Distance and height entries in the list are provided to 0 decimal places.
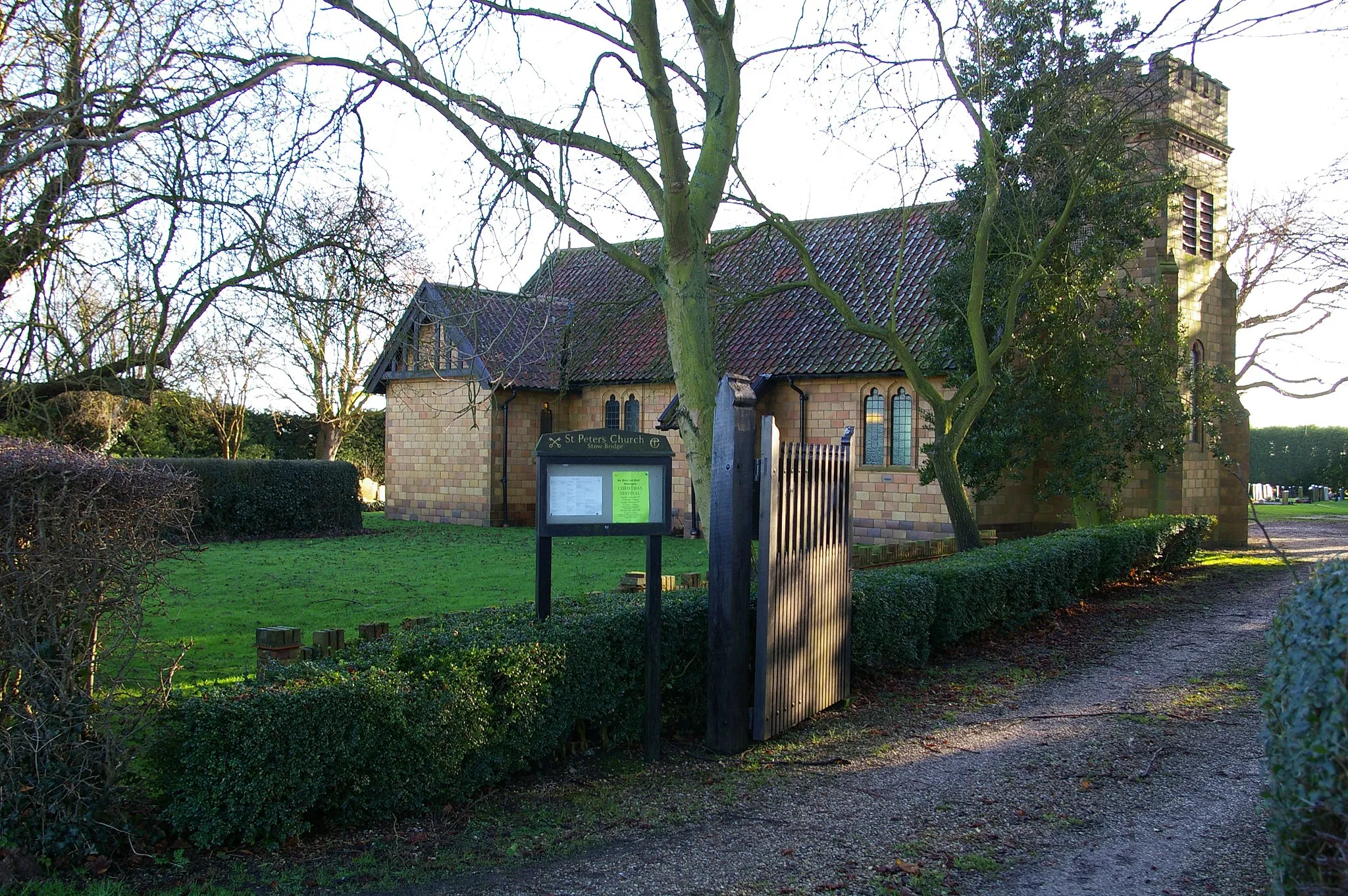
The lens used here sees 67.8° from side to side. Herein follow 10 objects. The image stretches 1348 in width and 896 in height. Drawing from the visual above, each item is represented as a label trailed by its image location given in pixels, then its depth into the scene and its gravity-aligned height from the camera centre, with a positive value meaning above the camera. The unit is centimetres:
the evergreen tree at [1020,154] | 1411 +505
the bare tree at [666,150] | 961 +331
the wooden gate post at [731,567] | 695 -66
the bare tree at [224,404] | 3040 +234
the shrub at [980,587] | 918 -127
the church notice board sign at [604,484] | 648 -6
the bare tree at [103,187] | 827 +249
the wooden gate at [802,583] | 701 -82
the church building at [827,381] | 2188 +240
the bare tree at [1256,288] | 3334 +610
